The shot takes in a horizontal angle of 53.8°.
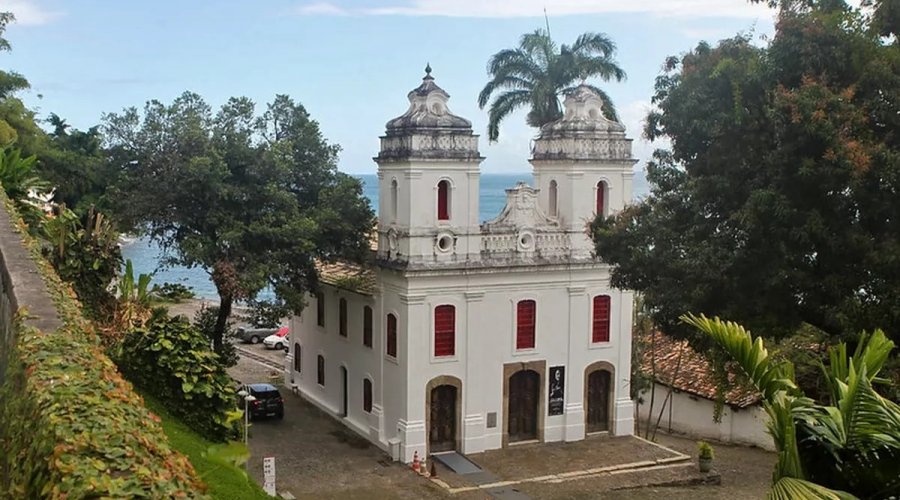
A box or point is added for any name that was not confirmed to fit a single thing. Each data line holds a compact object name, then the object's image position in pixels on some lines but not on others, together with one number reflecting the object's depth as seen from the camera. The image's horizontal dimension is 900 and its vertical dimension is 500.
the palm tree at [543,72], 30.73
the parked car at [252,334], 47.56
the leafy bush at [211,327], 27.38
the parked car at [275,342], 46.12
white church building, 25.16
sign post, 18.84
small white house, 27.78
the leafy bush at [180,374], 14.78
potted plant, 23.67
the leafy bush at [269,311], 25.94
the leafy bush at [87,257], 16.66
